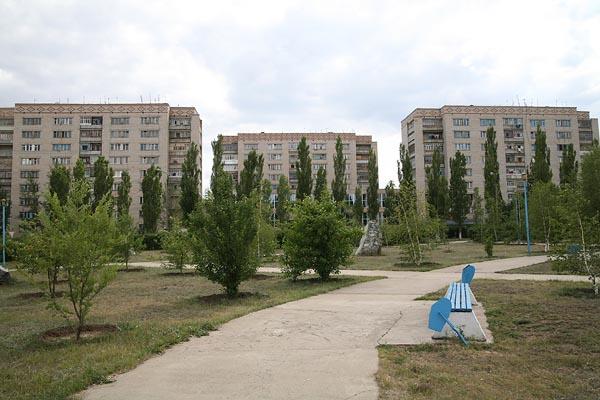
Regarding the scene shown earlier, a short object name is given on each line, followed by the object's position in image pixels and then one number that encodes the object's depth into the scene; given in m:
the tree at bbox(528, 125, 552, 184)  52.78
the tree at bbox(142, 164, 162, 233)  56.40
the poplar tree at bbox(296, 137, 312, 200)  58.18
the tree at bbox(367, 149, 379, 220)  62.75
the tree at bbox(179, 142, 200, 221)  56.38
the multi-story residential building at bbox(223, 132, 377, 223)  81.25
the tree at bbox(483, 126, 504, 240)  54.02
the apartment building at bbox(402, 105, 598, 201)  72.31
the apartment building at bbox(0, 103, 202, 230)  67.75
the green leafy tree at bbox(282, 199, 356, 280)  15.12
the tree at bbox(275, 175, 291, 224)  70.25
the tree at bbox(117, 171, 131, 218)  56.69
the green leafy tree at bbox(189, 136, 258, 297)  11.45
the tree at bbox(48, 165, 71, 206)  45.44
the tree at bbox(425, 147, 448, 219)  55.62
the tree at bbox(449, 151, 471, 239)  58.31
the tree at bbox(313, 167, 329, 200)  55.61
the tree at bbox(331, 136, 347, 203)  62.44
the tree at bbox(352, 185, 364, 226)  63.91
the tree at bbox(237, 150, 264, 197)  54.00
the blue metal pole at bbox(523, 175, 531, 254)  31.11
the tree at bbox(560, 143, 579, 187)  55.06
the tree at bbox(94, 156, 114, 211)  54.84
